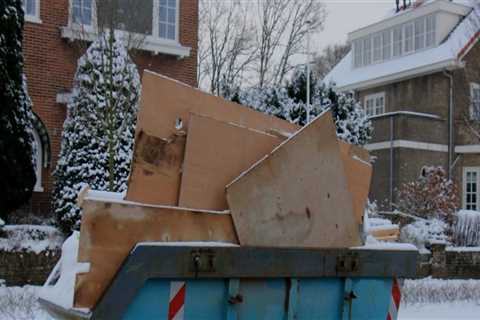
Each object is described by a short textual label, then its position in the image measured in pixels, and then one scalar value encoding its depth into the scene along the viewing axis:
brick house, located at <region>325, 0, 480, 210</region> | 24.33
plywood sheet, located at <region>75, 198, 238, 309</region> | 3.47
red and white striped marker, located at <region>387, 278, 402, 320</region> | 4.54
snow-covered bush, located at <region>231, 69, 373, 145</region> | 17.22
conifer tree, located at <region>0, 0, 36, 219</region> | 10.91
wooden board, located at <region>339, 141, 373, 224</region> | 4.53
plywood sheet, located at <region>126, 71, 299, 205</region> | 3.85
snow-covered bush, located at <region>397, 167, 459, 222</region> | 18.53
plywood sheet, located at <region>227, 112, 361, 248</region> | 3.90
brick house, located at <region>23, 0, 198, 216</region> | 14.48
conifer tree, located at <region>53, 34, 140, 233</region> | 11.63
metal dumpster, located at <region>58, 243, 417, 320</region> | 3.54
